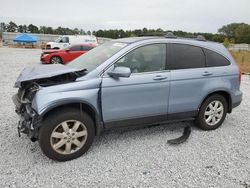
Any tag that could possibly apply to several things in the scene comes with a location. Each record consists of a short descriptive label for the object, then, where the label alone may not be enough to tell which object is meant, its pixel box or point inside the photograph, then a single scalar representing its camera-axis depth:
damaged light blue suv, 2.93
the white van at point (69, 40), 21.85
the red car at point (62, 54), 13.48
